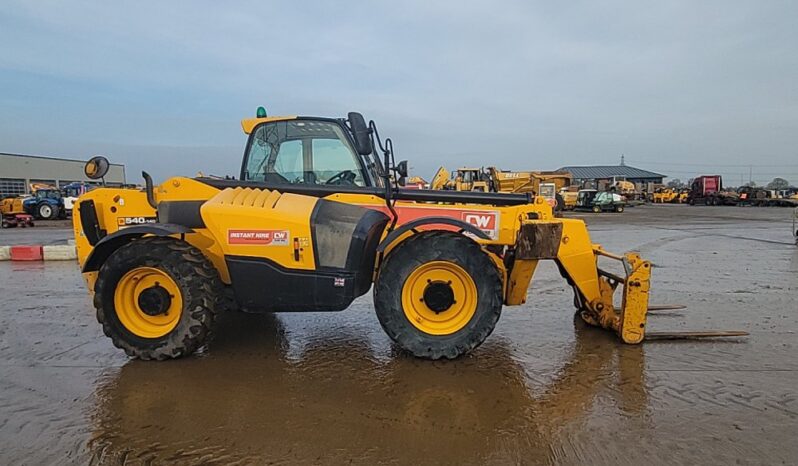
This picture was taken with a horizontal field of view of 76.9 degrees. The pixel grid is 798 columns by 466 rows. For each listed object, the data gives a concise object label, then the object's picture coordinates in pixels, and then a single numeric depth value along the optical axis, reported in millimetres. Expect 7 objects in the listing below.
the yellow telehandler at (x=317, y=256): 4004
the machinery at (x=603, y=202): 35594
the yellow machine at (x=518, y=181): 31100
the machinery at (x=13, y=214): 22375
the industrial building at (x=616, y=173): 85938
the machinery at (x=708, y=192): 48622
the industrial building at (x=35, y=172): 55000
